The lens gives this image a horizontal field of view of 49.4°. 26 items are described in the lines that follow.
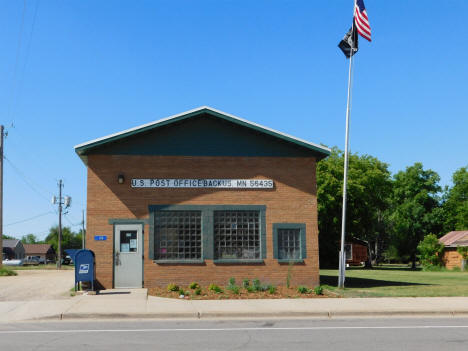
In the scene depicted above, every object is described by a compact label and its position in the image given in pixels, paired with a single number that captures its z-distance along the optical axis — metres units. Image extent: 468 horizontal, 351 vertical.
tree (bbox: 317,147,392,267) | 50.12
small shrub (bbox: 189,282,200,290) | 19.44
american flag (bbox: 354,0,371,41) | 21.59
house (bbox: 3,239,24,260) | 96.19
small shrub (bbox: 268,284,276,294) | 18.42
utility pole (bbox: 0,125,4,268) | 35.69
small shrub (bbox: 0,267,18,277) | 32.34
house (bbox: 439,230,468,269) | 47.11
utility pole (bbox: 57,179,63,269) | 55.47
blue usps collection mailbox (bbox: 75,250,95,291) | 18.06
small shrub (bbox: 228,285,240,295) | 18.20
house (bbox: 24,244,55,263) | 117.38
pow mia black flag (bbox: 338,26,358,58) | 22.00
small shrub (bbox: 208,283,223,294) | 18.53
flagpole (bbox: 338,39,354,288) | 20.72
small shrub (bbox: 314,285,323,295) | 18.53
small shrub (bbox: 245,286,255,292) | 19.02
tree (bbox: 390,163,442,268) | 71.25
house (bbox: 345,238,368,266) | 74.94
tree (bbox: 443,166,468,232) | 73.62
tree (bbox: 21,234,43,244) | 195.27
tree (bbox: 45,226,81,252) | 132.38
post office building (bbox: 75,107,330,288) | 19.81
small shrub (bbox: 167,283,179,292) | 18.73
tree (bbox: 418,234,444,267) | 49.69
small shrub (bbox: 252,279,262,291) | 19.17
